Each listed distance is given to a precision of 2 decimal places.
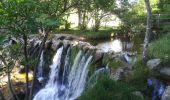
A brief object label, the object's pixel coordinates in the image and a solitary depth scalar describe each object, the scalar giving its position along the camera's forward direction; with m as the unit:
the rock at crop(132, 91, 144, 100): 3.87
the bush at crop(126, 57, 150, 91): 4.24
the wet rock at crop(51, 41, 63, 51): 6.93
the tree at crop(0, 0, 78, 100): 2.34
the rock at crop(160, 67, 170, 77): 4.21
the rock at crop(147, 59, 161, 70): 4.37
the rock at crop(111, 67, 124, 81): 4.35
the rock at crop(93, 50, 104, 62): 5.38
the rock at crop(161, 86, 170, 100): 3.63
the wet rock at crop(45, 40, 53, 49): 7.23
